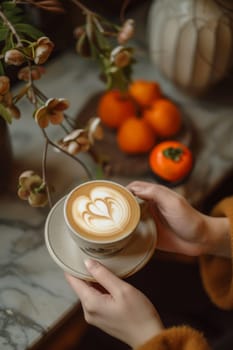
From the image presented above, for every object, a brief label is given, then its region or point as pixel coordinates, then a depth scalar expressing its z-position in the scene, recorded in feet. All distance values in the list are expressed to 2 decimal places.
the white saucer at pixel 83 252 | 2.47
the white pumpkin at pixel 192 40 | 3.27
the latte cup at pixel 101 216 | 2.32
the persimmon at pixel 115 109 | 3.36
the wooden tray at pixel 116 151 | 3.25
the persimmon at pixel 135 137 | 3.23
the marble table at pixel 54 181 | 2.63
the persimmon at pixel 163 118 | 3.34
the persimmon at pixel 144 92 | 3.43
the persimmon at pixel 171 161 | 3.10
